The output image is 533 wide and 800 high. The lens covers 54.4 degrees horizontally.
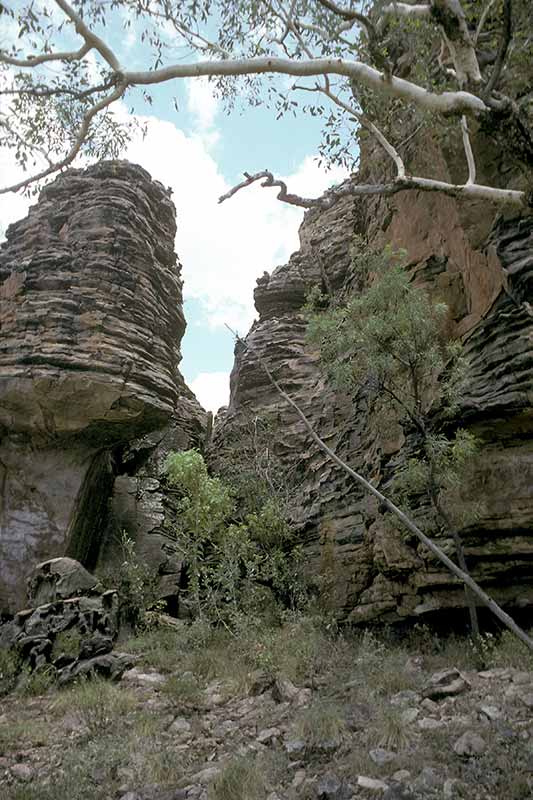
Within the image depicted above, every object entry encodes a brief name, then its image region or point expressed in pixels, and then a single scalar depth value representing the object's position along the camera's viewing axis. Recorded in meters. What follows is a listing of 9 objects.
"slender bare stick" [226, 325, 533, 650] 5.81
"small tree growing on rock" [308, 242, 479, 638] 8.68
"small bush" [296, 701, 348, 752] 5.57
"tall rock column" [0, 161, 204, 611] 14.43
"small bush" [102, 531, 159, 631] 13.51
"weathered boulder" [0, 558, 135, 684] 9.49
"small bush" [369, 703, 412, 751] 5.23
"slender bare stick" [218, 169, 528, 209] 4.92
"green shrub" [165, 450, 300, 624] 12.73
